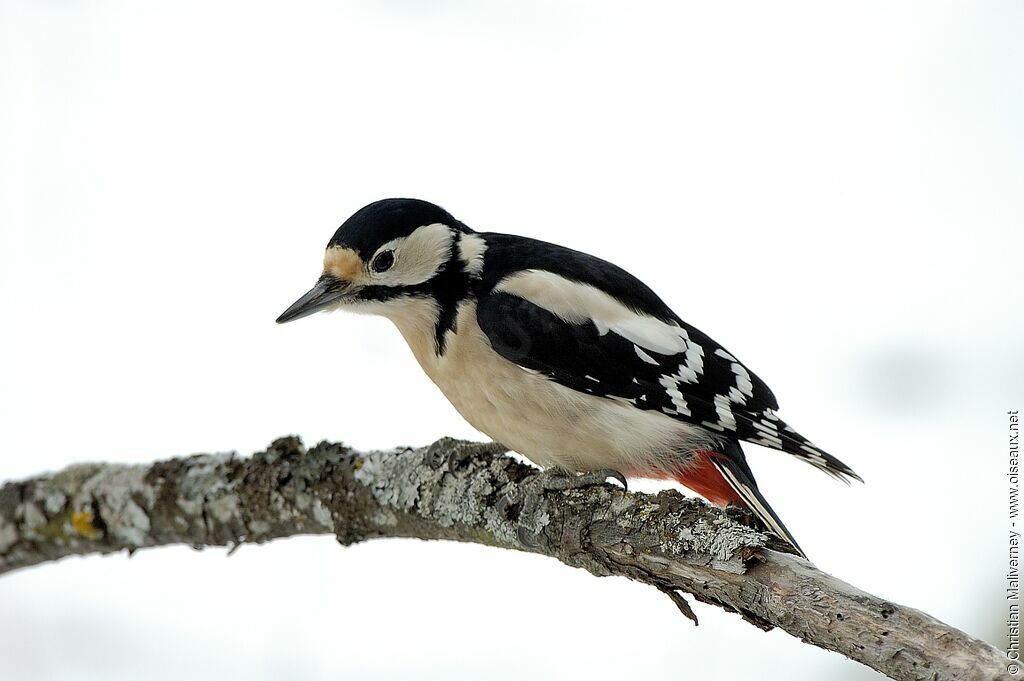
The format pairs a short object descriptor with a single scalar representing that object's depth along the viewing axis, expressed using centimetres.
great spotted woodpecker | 569
